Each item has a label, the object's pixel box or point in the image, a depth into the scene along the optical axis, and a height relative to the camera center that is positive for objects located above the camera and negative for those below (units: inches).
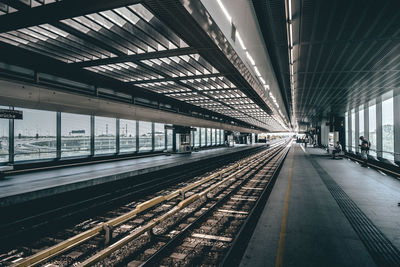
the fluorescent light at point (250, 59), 307.5 +112.5
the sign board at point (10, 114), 316.0 +33.4
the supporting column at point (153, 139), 876.6 -13.2
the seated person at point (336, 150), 774.5 -52.7
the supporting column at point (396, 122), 566.3 +33.6
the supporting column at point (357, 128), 982.0 +32.2
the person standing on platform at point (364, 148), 539.2 -32.0
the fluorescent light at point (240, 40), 252.2 +115.4
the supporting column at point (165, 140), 992.3 -21.9
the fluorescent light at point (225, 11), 193.5 +116.2
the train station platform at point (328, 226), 148.3 -82.1
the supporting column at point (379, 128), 684.1 +22.0
